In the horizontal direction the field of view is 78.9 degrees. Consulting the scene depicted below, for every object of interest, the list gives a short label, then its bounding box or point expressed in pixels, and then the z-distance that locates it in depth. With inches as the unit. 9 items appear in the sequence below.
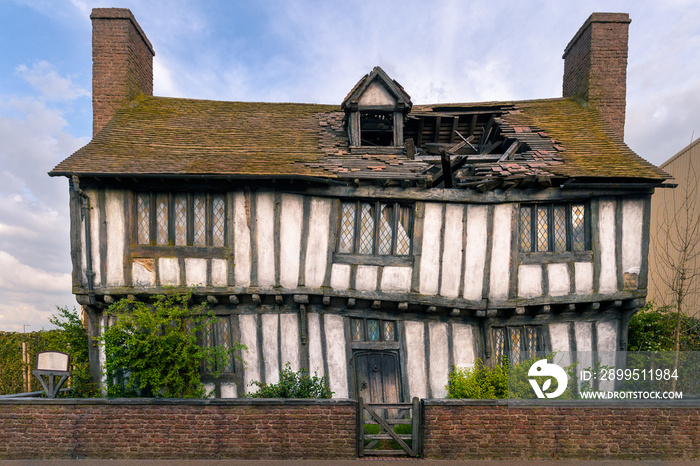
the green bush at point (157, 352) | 314.7
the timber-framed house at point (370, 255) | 359.6
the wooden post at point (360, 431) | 280.7
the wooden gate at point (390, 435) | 281.9
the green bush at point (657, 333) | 392.2
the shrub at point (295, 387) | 354.0
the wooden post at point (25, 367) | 450.0
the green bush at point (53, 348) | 369.7
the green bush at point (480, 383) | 327.6
